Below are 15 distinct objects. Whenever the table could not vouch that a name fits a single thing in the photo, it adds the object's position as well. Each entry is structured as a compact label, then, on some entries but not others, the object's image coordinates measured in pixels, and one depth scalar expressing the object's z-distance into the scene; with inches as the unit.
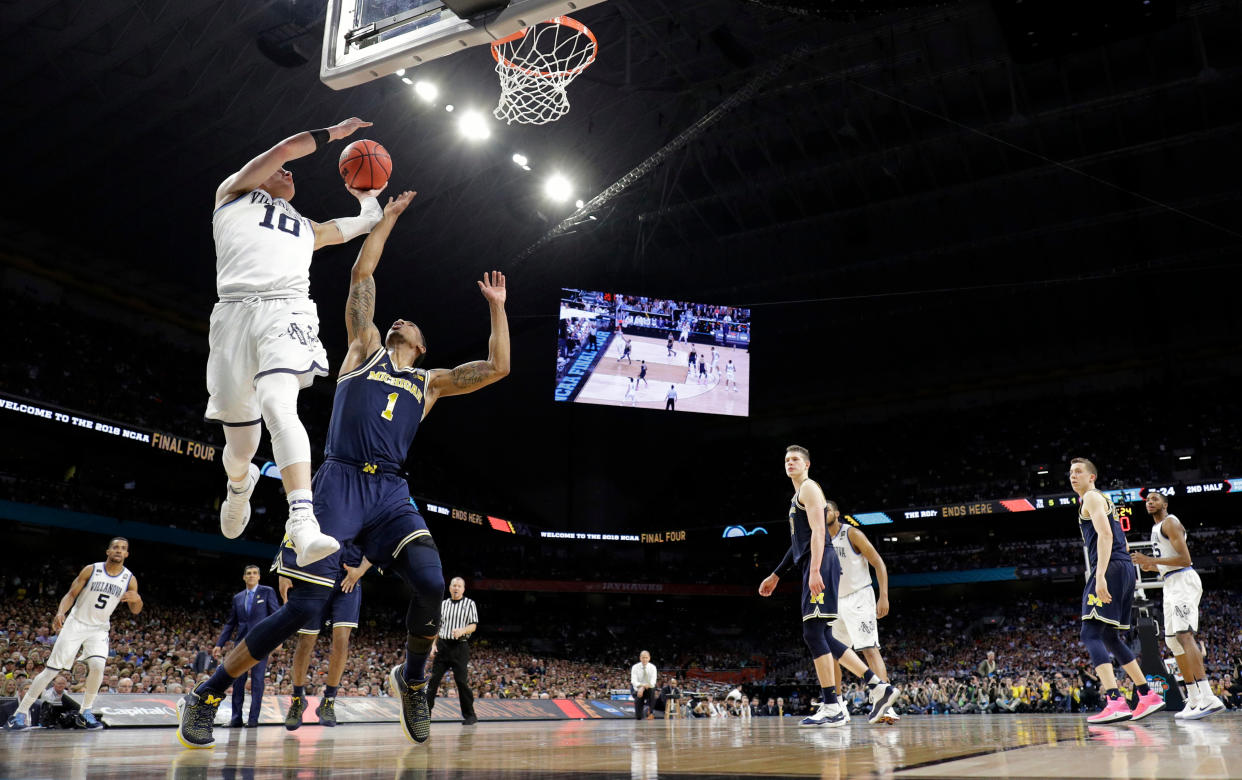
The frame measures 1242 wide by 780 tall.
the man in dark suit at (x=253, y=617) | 339.6
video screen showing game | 938.7
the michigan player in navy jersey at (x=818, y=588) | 261.7
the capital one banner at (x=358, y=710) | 403.9
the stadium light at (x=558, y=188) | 819.4
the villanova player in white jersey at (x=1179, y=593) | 290.0
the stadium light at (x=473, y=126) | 713.6
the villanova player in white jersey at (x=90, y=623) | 344.2
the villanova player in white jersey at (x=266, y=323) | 150.5
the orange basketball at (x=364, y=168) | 183.5
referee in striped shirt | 375.2
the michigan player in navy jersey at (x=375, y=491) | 152.3
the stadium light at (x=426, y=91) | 668.7
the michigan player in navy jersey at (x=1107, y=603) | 253.4
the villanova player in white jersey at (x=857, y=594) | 316.8
